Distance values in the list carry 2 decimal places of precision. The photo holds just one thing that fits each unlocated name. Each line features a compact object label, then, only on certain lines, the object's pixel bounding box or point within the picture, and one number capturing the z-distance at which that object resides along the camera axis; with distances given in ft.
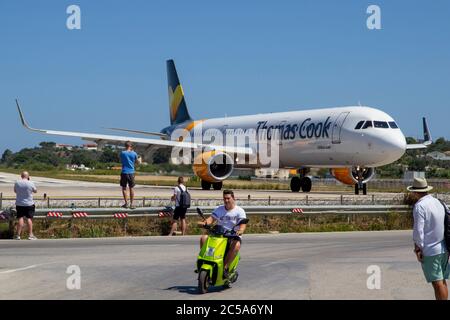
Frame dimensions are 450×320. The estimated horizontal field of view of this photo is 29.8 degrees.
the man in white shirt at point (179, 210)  65.77
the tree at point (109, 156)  378.67
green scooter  35.91
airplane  110.11
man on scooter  38.74
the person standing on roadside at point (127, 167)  73.05
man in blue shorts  29.50
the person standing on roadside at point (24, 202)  62.69
